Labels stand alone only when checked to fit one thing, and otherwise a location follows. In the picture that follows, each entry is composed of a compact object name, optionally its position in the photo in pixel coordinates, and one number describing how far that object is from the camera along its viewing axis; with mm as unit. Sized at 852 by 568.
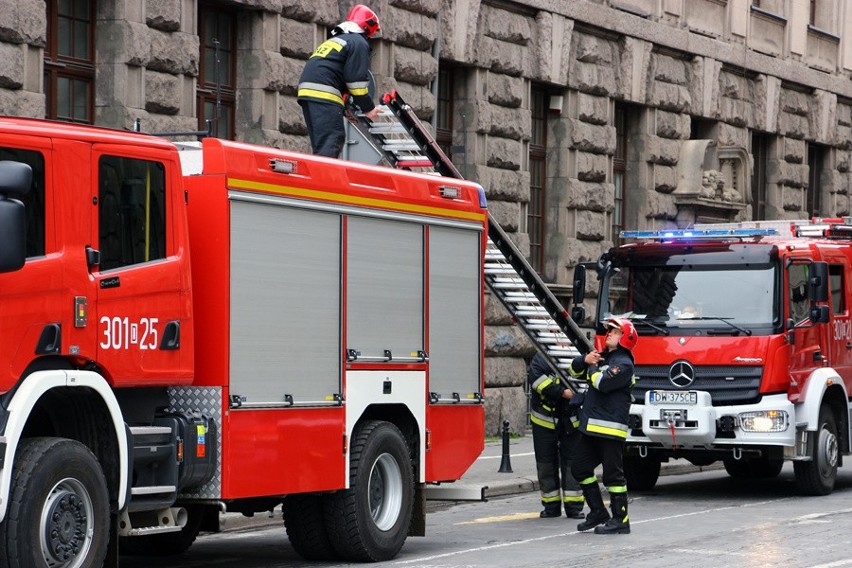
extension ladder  15250
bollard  19062
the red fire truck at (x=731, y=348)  17047
